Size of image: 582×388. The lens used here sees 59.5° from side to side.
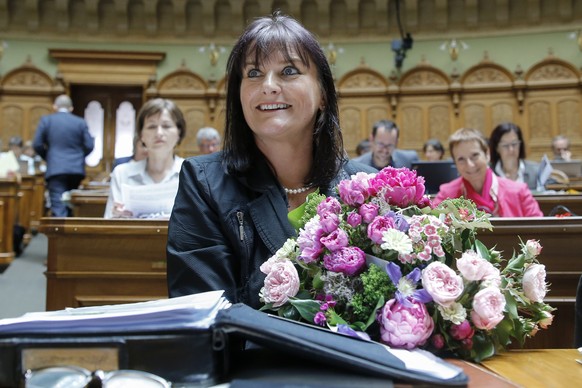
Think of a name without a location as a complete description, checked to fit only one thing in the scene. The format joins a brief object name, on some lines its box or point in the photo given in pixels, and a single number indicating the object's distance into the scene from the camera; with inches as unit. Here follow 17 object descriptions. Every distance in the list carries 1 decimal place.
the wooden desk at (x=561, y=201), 147.7
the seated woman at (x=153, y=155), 121.1
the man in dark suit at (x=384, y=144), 188.5
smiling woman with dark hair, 46.6
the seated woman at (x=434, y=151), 267.9
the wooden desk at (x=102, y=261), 101.8
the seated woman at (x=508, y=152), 161.5
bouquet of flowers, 31.9
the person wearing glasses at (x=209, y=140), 208.1
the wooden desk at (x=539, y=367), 30.2
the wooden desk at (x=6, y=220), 200.2
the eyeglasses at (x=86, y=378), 22.7
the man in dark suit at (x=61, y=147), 239.0
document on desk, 24.7
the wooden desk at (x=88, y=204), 161.6
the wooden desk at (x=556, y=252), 90.1
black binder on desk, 24.4
